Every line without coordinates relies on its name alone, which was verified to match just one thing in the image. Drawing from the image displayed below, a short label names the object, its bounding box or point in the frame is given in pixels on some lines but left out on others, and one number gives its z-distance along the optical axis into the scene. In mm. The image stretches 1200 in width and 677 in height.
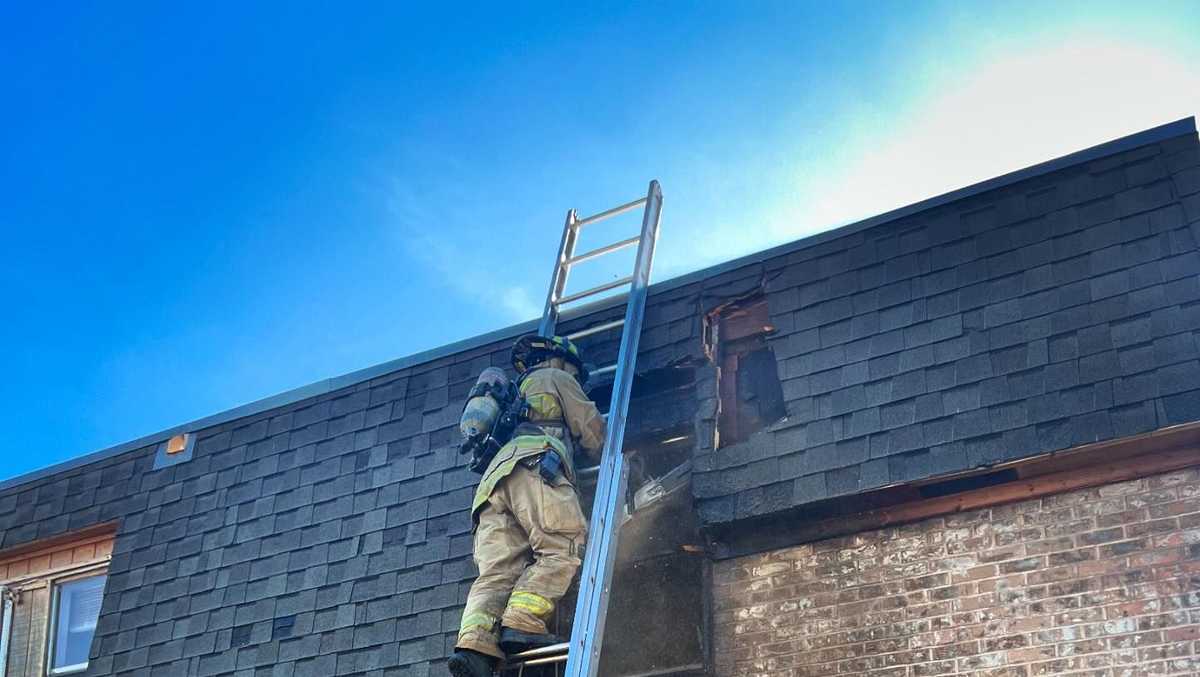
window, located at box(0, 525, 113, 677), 9859
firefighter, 6785
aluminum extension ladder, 6602
